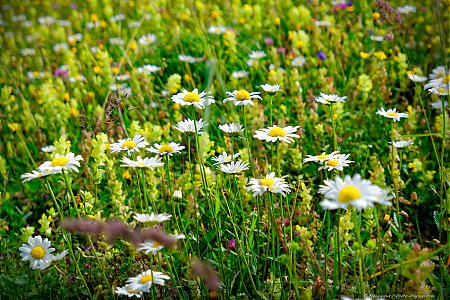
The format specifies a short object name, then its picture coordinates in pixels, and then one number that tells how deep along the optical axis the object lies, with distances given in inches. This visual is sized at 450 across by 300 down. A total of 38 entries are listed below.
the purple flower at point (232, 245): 40.9
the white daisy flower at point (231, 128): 42.3
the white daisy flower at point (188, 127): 40.2
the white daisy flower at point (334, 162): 38.2
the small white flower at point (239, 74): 56.3
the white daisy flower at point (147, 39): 70.1
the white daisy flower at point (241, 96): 41.3
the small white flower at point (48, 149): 50.6
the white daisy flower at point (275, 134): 39.5
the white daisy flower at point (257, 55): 59.1
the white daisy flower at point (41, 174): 38.4
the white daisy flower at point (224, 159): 41.0
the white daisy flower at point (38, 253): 38.5
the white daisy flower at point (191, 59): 60.0
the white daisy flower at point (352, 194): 33.6
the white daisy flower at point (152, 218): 36.2
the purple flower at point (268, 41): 64.7
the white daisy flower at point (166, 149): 40.2
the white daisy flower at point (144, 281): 36.8
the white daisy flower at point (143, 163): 38.1
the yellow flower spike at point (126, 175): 46.2
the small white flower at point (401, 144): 42.8
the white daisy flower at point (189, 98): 41.1
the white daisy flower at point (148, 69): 57.4
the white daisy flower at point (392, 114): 42.5
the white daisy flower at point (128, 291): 37.1
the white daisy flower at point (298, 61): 58.5
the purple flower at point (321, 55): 59.1
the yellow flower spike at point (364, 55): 56.2
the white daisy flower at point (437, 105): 49.3
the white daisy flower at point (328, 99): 42.2
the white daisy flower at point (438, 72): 49.2
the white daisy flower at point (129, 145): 40.2
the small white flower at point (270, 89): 42.3
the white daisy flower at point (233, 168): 39.8
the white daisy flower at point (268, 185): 37.9
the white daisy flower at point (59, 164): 38.5
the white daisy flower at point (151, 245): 35.4
